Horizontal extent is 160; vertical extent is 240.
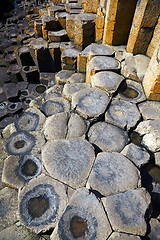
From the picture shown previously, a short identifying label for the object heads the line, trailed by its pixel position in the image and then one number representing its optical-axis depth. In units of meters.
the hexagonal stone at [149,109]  2.47
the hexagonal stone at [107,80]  2.72
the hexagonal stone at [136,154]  1.98
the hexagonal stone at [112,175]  1.71
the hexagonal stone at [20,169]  1.88
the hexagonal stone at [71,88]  2.99
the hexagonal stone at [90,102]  2.41
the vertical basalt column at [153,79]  2.39
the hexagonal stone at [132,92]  2.68
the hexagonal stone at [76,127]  2.24
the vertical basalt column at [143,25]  2.70
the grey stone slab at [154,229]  1.57
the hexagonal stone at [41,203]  1.54
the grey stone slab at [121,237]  1.40
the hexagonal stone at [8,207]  1.74
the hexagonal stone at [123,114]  2.36
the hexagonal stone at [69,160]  1.79
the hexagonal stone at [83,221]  1.42
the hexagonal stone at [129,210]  1.46
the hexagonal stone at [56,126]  2.22
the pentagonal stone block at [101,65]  3.03
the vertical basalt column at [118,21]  3.19
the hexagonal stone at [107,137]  2.15
